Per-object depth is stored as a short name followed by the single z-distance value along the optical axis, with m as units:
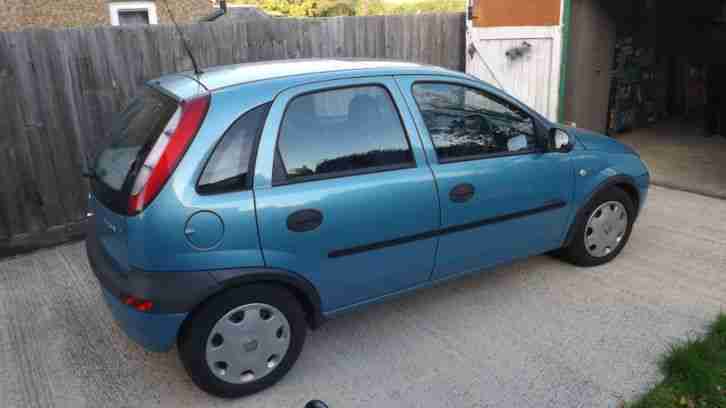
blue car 2.87
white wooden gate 7.34
